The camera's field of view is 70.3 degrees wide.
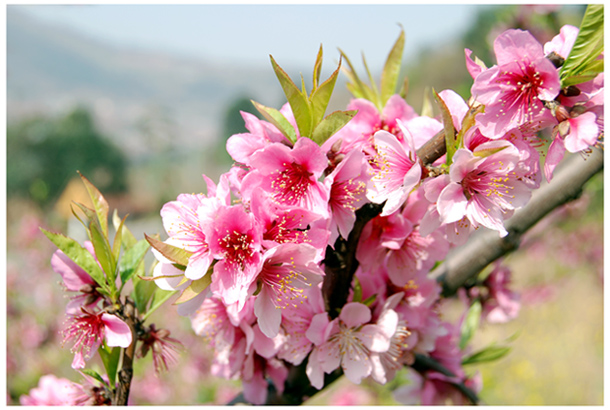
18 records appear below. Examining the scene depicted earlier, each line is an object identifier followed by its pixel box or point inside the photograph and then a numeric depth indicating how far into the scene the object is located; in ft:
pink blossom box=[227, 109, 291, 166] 1.47
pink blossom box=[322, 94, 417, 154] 1.62
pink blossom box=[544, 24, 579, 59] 1.45
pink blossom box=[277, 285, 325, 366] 1.72
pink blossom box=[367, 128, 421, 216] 1.36
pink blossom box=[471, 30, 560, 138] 1.36
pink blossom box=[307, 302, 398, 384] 1.69
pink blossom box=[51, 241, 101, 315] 1.64
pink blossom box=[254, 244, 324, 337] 1.38
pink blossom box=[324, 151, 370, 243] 1.43
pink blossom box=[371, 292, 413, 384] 1.72
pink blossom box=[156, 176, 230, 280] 1.35
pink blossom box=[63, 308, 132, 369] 1.55
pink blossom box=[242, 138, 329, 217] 1.39
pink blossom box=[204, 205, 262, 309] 1.33
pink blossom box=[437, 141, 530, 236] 1.34
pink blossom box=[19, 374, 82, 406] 2.10
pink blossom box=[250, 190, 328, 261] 1.34
